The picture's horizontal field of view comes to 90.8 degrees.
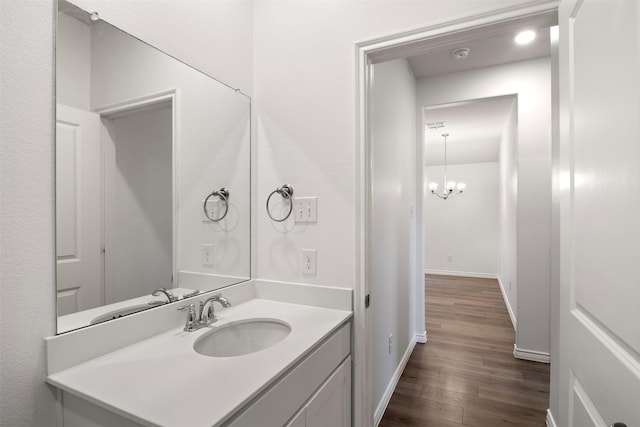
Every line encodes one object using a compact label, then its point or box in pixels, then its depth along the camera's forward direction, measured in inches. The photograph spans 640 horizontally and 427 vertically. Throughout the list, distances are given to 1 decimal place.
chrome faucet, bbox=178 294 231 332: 47.1
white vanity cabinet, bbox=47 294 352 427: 28.7
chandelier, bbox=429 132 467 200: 208.2
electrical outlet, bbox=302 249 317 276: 58.5
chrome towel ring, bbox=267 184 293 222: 59.7
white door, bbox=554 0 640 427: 24.5
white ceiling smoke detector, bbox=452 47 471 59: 99.9
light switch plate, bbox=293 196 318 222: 58.4
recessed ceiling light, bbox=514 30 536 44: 90.4
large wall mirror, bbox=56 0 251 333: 37.1
